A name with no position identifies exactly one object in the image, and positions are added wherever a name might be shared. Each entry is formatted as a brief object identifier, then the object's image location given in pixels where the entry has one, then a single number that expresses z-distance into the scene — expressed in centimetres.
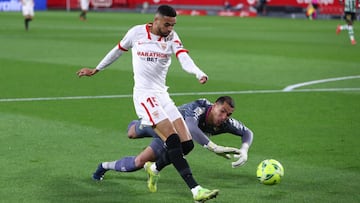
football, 1942
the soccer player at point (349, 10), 6781
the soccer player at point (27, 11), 7825
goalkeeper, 1912
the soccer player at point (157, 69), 1842
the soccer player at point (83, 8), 9656
